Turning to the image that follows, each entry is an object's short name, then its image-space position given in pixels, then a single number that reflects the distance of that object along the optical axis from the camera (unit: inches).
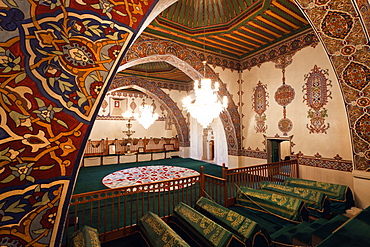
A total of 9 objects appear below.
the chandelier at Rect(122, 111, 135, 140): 348.5
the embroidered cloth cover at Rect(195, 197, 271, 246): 73.6
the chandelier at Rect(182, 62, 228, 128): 155.3
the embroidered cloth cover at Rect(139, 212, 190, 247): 66.6
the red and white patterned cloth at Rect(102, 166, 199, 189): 221.3
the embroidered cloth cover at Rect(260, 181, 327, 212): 117.4
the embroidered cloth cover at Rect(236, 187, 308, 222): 107.4
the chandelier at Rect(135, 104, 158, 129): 311.4
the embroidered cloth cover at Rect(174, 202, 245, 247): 68.8
